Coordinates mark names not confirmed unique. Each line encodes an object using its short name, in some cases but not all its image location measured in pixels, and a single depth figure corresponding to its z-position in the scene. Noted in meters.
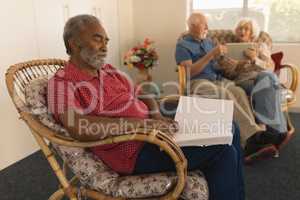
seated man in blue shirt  2.22
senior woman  2.33
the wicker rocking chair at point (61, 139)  1.11
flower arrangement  3.19
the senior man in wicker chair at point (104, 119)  1.19
